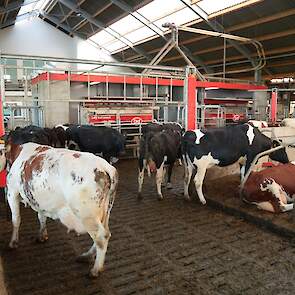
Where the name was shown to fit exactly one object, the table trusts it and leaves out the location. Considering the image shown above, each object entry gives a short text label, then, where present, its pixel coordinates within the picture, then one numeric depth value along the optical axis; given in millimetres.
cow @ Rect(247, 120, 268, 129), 6680
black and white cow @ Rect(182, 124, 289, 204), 4582
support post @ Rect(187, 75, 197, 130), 6234
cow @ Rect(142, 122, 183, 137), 7268
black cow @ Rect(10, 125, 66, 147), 4914
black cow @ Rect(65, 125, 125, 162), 6875
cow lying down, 3896
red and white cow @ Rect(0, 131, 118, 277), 2420
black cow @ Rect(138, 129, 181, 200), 4844
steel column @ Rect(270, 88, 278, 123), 9158
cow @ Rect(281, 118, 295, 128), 7073
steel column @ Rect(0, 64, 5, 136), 4564
